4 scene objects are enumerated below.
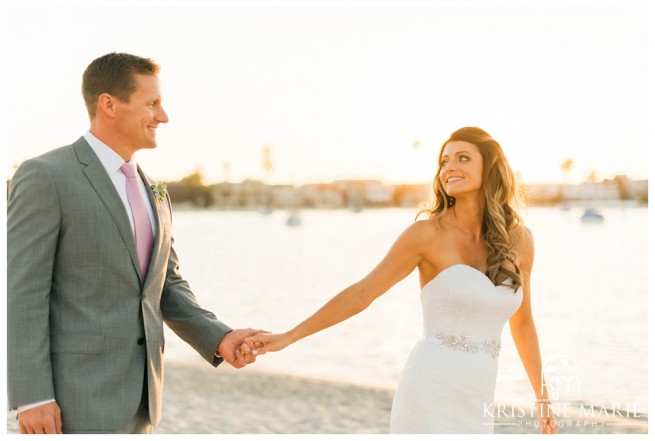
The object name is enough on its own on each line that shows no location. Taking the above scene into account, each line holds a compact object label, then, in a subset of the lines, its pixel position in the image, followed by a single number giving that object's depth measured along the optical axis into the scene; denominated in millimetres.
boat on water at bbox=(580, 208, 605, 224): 104375
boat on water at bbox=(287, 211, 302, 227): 113500
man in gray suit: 3504
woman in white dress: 4250
